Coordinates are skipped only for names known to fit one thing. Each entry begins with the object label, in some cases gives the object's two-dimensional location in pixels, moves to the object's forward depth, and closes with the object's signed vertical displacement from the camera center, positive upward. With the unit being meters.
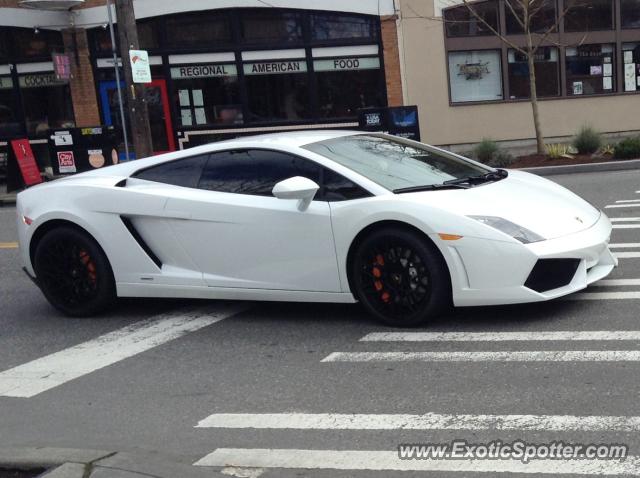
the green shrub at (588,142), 16.86 -1.24
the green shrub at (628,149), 15.73 -1.37
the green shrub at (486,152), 16.98 -1.25
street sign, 15.29 +1.02
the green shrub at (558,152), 16.74 -1.39
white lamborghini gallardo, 5.61 -0.88
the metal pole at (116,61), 19.17 +1.42
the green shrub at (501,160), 16.66 -1.42
